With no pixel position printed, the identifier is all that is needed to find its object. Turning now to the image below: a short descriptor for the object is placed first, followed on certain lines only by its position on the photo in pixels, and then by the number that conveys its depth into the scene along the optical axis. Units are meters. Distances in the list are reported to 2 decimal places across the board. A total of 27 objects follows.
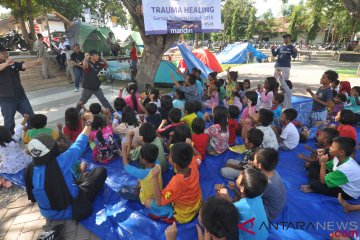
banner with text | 5.93
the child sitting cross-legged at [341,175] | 2.56
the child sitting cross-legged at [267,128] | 3.46
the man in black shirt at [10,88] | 3.98
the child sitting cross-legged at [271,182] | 2.25
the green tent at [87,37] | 14.61
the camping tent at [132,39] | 18.42
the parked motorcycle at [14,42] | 16.44
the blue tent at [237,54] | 18.19
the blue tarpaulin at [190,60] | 9.12
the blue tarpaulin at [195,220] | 2.44
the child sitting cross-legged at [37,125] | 3.38
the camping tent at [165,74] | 8.78
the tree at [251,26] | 33.00
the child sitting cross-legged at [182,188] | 2.26
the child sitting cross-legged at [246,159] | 3.03
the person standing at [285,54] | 6.94
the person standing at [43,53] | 9.26
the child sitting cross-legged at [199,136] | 3.52
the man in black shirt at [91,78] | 5.35
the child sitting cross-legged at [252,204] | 1.90
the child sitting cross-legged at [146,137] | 3.01
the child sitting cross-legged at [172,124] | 3.79
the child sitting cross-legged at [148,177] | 2.48
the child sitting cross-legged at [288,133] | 3.80
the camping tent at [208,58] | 11.75
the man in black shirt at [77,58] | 8.07
